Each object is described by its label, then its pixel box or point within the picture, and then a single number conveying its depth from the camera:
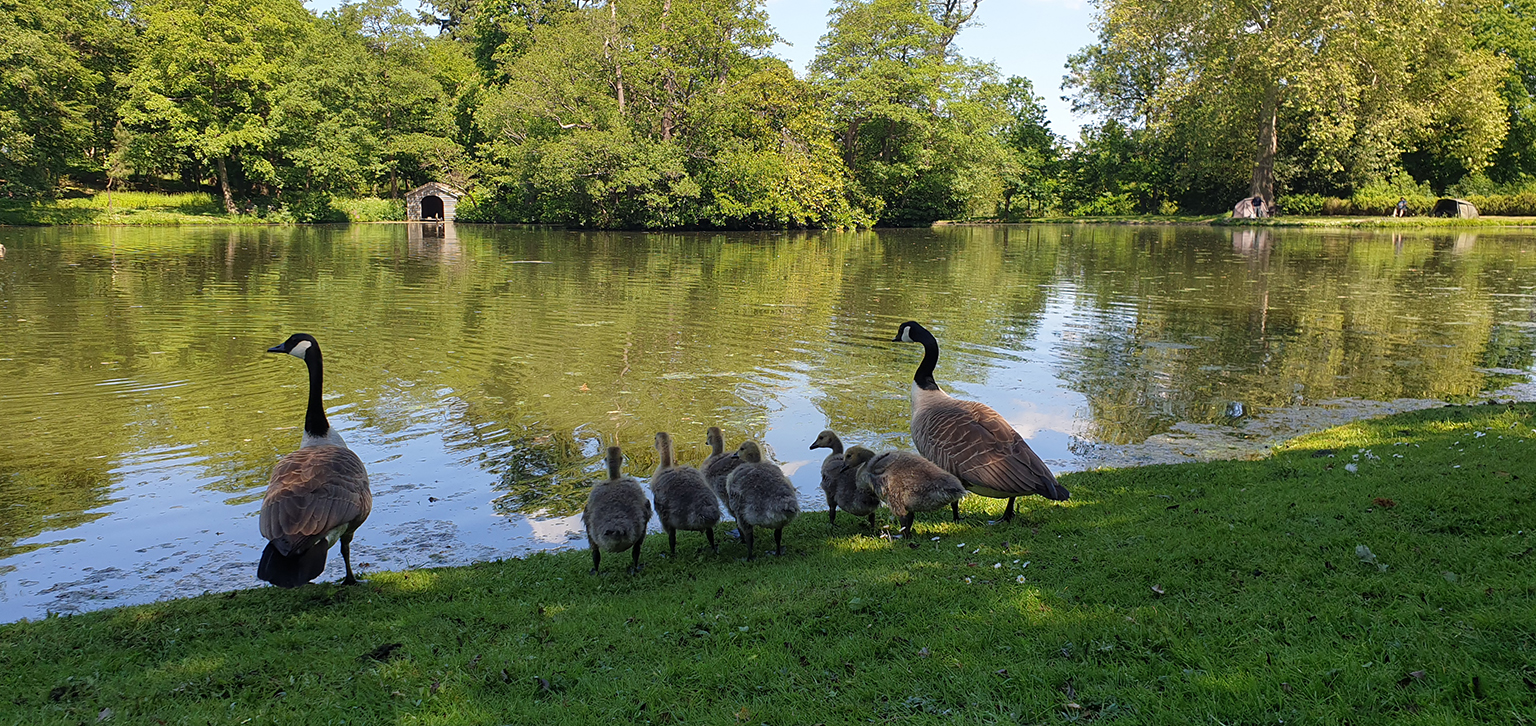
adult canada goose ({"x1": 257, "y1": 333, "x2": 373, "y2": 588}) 6.90
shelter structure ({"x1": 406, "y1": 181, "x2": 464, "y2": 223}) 80.88
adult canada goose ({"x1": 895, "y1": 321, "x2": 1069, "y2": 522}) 8.27
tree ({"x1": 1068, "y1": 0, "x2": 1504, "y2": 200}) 64.88
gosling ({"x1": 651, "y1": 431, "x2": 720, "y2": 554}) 8.41
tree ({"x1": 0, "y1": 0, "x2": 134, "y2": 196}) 62.12
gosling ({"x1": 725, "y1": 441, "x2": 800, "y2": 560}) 8.19
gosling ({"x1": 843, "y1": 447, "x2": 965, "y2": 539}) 8.22
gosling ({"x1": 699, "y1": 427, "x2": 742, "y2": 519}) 9.58
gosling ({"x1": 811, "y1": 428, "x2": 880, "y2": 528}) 9.05
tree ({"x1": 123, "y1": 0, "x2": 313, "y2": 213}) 68.69
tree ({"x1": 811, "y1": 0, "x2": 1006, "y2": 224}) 70.56
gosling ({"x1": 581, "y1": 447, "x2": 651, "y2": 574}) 7.85
